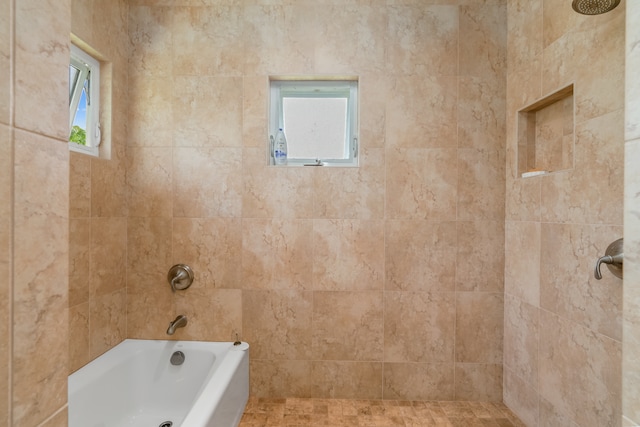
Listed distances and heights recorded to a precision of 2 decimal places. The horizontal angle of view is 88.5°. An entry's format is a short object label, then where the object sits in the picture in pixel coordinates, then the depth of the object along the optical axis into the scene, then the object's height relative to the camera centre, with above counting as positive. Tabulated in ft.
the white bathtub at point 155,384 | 5.17 -3.09
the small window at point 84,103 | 5.87 +1.98
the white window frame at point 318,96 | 6.95 +2.42
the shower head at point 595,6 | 3.84 +2.44
